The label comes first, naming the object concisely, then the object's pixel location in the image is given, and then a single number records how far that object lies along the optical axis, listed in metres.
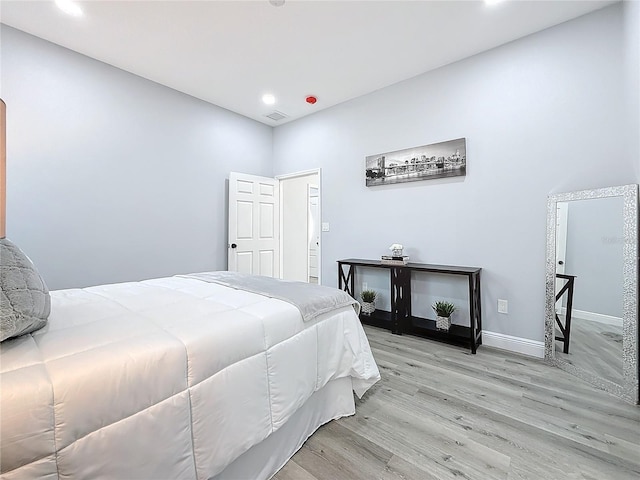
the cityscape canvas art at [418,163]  2.94
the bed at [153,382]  0.68
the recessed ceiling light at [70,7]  2.18
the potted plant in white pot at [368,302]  3.44
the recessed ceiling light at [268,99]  3.63
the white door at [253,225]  4.01
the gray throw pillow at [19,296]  0.82
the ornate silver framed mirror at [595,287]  1.94
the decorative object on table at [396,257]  3.14
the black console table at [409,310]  2.66
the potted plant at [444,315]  2.83
